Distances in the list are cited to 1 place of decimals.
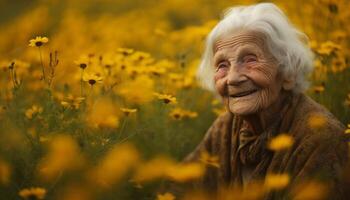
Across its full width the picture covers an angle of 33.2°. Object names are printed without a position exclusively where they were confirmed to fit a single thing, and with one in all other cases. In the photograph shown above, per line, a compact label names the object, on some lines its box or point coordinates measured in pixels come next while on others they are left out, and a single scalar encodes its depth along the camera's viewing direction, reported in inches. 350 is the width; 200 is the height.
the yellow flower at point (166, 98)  104.7
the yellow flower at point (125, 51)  127.1
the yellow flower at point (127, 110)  102.3
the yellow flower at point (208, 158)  108.3
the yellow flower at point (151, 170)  97.7
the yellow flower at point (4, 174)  84.5
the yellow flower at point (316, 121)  97.0
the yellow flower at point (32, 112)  104.3
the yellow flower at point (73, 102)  100.4
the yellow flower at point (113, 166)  86.4
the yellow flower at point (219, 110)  136.5
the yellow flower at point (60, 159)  82.2
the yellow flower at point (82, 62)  103.9
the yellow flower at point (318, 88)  119.5
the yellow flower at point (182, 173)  91.7
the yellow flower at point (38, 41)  104.1
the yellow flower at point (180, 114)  124.7
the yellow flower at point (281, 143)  89.9
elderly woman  97.0
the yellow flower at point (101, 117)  95.1
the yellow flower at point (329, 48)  124.8
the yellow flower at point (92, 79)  101.2
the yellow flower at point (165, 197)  96.0
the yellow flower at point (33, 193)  78.6
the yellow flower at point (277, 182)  82.8
